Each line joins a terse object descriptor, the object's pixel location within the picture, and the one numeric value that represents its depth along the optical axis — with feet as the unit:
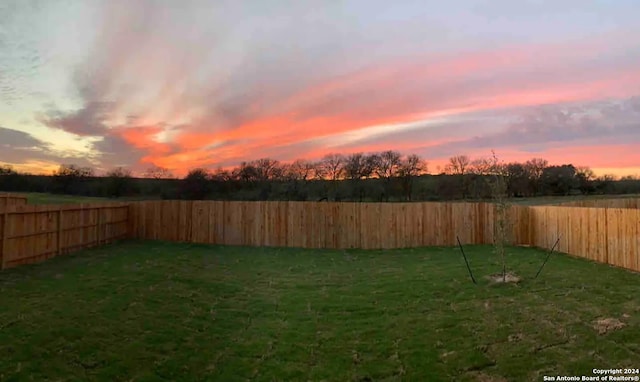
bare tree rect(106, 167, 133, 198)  106.10
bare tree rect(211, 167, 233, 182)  116.16
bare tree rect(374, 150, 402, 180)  119.34
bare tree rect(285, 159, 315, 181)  118.78
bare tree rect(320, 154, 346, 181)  121.08
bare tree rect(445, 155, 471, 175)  117.91
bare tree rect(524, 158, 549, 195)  114.93
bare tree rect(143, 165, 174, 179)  117.29
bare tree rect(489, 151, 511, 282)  28.52
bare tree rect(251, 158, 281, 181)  118.73
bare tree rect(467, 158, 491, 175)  106.11
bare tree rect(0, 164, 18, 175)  110.43
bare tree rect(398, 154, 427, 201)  112.98
